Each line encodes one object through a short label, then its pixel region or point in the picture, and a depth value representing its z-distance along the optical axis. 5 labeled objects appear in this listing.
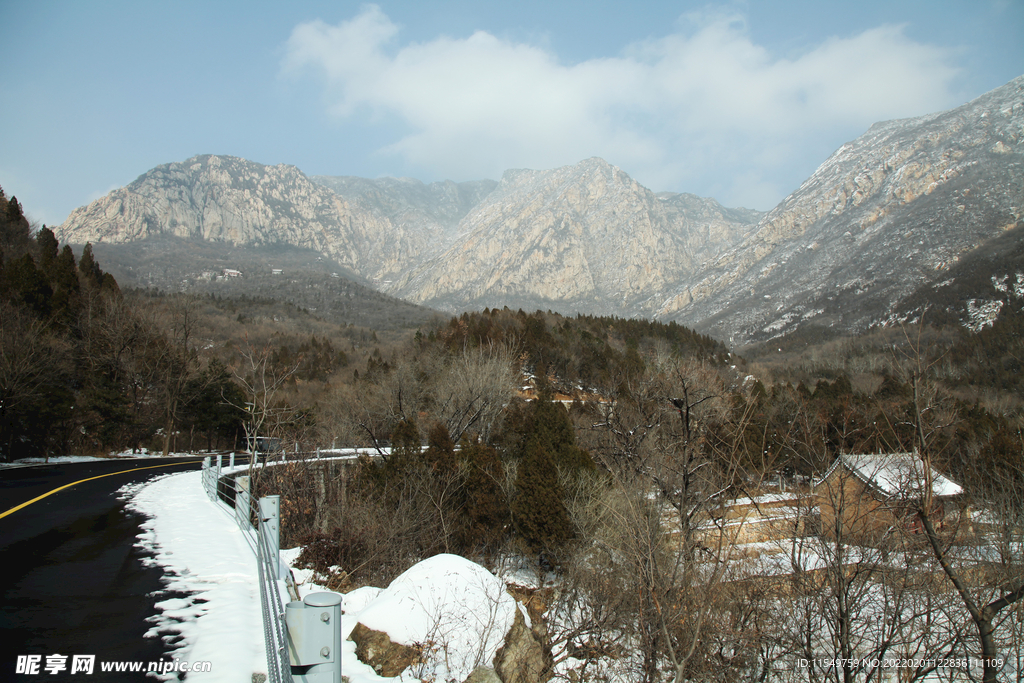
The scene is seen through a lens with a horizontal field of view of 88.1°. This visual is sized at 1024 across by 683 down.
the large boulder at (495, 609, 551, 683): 9.35
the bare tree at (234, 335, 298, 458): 17.09
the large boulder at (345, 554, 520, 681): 8.52
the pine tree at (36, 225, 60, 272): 36.00
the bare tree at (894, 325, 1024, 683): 6.35
